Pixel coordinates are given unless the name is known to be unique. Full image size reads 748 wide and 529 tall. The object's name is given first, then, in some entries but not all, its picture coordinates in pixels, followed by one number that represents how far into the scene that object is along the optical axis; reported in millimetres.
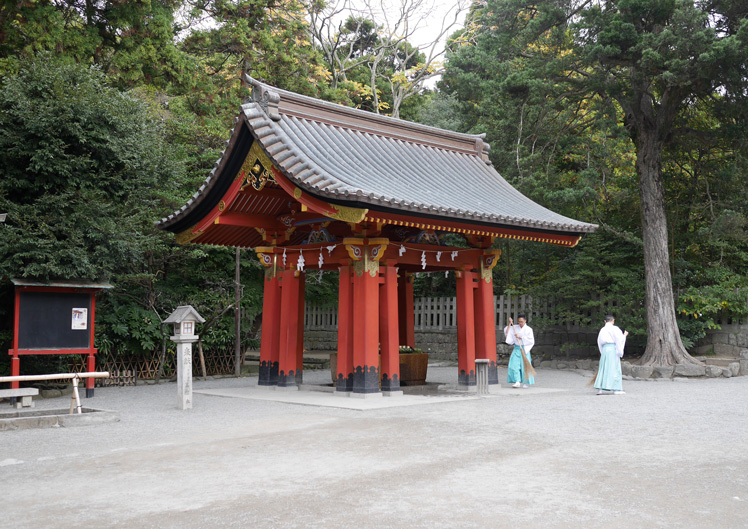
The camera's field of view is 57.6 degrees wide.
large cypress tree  14555
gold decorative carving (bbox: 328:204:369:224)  10212
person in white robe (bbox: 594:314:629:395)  12406
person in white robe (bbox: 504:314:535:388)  13992
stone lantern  10438
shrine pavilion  11016
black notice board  11367
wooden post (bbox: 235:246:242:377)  15752
